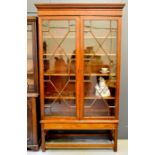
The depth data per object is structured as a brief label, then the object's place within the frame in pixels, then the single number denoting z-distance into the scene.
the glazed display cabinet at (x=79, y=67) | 2.85
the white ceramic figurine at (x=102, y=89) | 3.07
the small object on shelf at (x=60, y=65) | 3.01
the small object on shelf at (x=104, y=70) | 3.02
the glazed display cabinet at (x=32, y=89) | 2.96
